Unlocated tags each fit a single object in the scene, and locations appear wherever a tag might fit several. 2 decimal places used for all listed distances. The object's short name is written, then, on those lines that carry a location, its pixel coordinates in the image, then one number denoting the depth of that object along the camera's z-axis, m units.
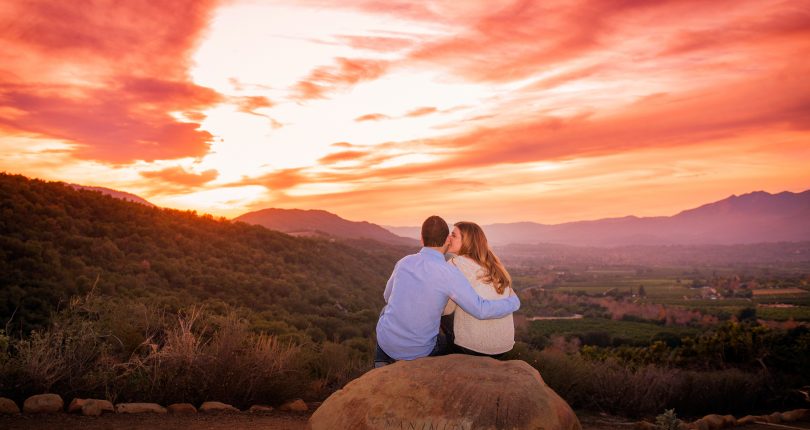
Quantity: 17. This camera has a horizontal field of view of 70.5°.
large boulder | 4.55
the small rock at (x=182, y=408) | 7.17
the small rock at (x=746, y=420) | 10.60
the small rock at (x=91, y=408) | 6.57
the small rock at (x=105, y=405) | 6.73
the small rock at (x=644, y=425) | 9.10
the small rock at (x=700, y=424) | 9.55
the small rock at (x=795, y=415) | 11.10
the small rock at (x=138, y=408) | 6.81
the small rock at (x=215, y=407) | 7.37
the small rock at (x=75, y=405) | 6.58
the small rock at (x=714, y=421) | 10.10
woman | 5.31
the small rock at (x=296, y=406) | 8.04
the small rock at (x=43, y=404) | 6.41
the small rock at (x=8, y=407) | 6.30
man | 5.13
